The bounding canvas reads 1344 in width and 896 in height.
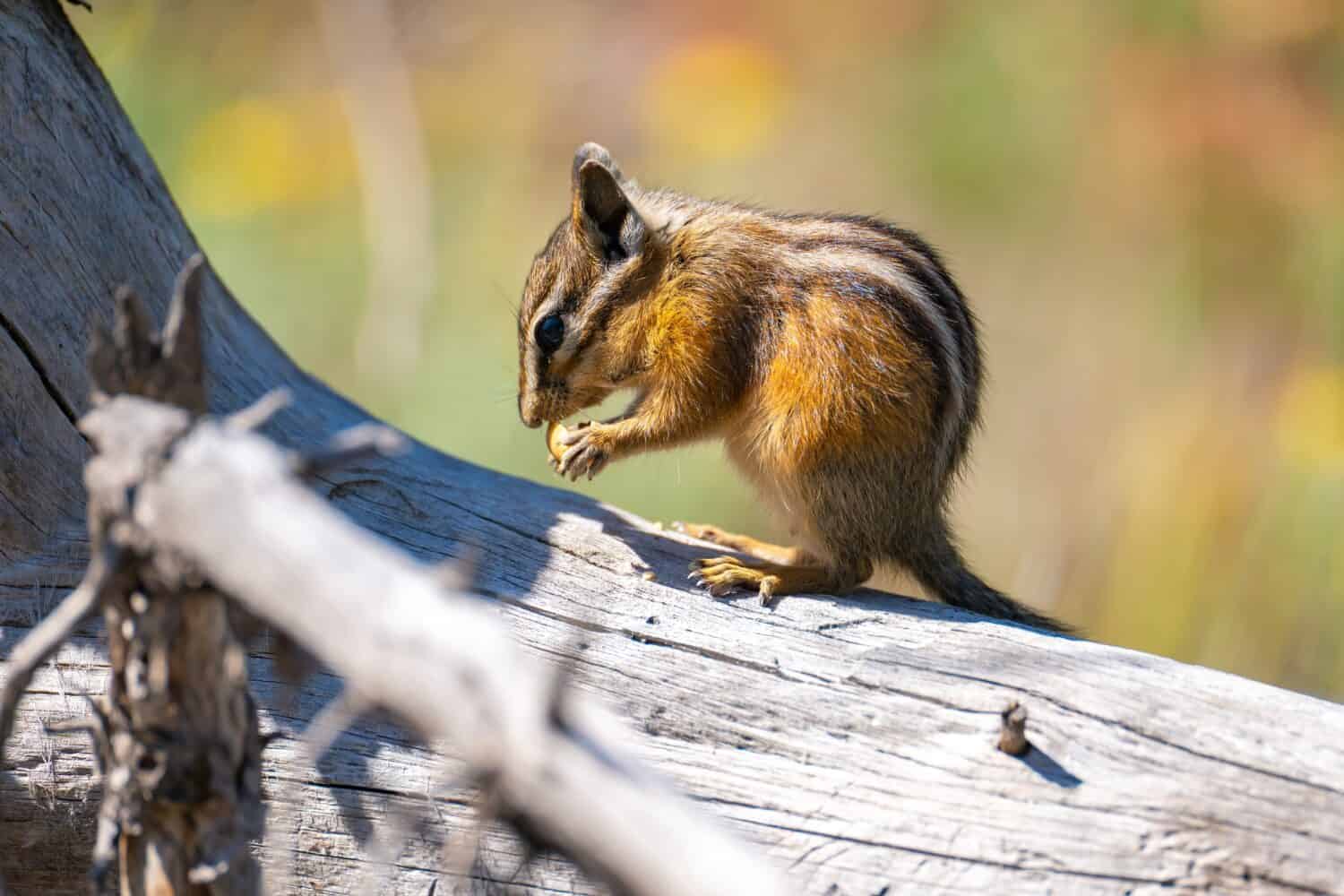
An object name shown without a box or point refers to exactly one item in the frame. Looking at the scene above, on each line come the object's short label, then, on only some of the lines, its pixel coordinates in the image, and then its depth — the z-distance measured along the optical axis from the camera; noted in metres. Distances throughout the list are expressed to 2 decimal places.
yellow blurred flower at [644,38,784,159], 16.78
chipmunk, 7.04
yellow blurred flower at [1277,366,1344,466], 11.97
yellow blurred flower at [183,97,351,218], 16.28
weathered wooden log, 5.09
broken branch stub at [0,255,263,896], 3.24
